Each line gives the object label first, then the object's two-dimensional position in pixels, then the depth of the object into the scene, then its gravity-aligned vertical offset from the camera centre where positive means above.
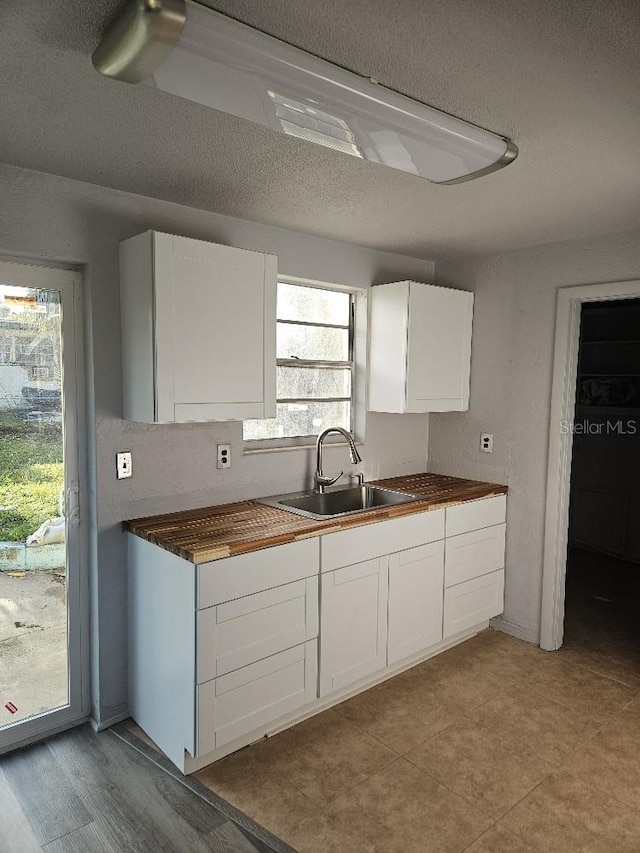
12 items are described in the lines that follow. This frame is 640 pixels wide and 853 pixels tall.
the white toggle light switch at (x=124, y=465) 2.55 -0.38
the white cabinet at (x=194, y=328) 2.33 +0.21
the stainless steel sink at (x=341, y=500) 3.11 -0.65
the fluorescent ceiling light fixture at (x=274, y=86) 1.19 +0.69
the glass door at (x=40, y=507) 2.36 -0.54
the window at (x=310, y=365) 3.23 +0.10
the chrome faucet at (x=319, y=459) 3.22 -0.42
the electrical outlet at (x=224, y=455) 2.90 -0.37
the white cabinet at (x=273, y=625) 2.23 -1.06
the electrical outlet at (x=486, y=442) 3.63 -0.36
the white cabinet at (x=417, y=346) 3.33 +0.22
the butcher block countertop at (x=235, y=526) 2.25 -0.63
